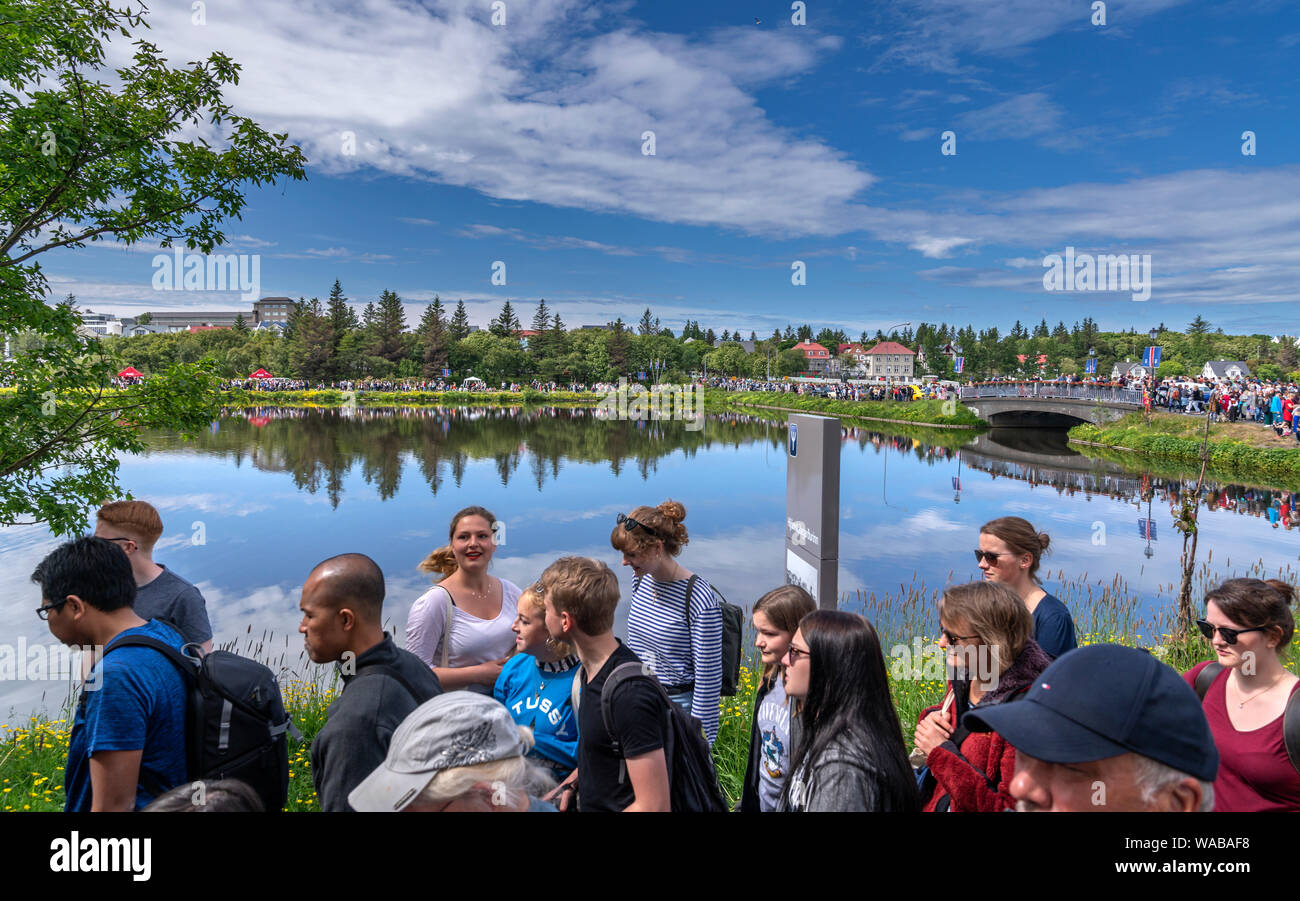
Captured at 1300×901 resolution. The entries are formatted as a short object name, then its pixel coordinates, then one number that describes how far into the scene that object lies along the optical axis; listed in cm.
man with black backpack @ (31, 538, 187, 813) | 224
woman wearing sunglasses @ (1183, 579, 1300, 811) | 269
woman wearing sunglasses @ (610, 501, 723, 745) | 357
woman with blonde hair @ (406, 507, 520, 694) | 367
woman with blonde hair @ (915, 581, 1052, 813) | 224
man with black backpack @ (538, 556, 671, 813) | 225
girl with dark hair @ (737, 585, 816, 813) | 266
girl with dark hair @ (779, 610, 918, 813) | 198
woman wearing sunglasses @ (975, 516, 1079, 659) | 336
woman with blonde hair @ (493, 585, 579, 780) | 290
